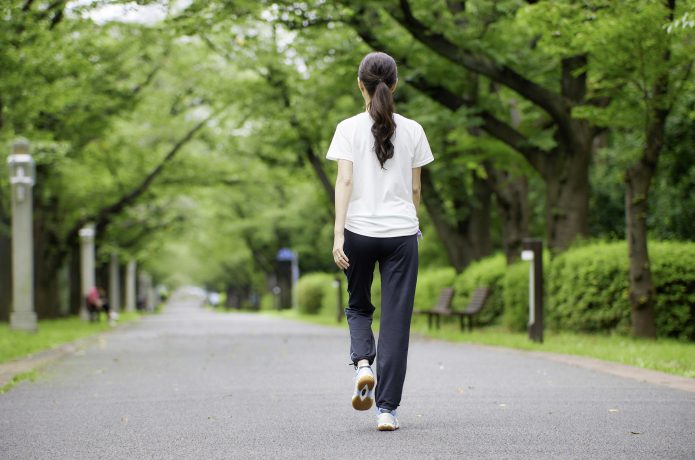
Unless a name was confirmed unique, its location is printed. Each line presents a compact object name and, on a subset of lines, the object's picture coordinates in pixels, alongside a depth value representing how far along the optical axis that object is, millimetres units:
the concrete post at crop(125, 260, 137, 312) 60944
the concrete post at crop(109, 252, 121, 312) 48312
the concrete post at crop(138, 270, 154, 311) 77838
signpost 59062
